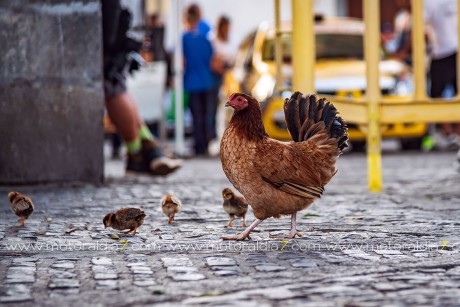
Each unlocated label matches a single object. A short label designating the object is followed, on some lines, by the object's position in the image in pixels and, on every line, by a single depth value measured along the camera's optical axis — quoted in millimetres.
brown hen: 8077
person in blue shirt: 23615
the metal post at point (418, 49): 12460
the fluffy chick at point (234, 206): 9335
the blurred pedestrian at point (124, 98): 14109
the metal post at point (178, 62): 22758
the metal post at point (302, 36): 12032
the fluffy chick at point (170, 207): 9549
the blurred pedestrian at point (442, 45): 20361
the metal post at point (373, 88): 12150
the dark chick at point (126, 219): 8666
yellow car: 21303
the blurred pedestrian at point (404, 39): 23317
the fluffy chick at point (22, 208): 9308
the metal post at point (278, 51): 13766
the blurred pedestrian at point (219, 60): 23957
